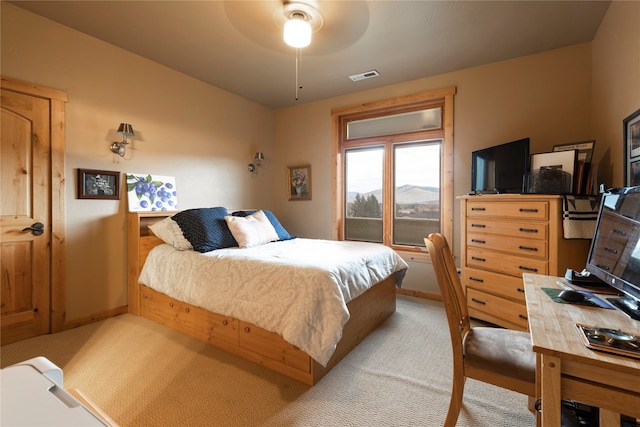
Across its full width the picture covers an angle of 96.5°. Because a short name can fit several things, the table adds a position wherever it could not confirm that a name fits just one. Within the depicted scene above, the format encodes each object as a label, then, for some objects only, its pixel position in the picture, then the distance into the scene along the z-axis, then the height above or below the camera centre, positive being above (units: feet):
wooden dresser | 7.27 -1.04
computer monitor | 3.38 -0.46
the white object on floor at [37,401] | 1.66 -1.22
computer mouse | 3.71 -1.10
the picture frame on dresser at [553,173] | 7.56 +1.08
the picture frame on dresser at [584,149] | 7.79 +1.76
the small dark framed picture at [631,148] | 5.80 +1.38
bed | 6.31 -2.82
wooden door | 7.57 -0.12
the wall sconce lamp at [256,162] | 14.12 +2.53
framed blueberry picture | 9.85 +0.61
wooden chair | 4.08 -2.13
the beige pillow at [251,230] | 9.27 -0.66
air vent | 11.22 +5.47
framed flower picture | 14.70 +1.48
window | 11.78 +1.84
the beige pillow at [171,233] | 8.77 -0.75
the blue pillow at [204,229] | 8.71 -0.62
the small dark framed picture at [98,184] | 8.79 +0.80
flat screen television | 8.76 +1.45
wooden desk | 2.39 -1.42
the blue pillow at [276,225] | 10.91 -0.58
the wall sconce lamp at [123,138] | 9.24 +2.42
